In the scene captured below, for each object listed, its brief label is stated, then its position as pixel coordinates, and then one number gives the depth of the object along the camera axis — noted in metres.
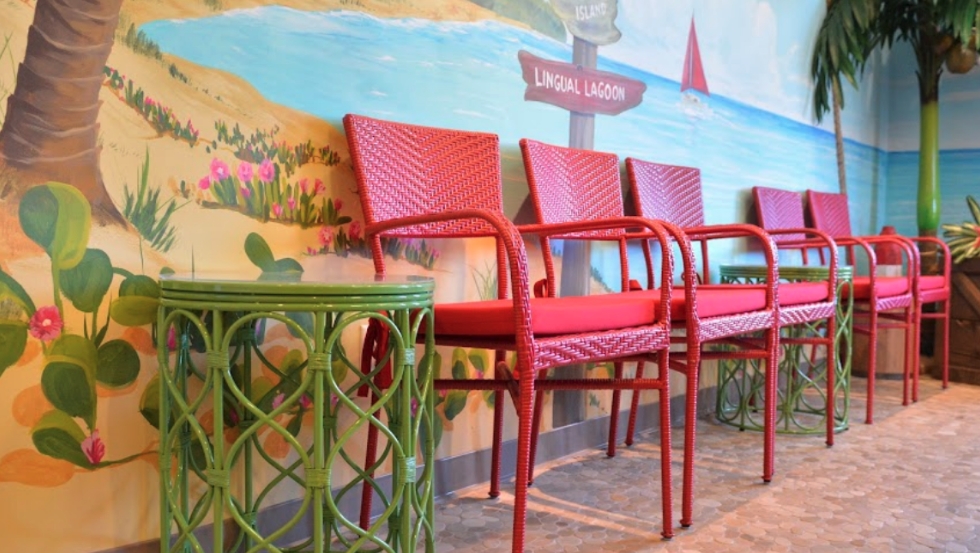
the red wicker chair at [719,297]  1.82
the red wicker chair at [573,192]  2.10
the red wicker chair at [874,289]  2.90
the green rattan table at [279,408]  1.18
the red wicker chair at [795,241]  2.35
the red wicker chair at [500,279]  1.41
